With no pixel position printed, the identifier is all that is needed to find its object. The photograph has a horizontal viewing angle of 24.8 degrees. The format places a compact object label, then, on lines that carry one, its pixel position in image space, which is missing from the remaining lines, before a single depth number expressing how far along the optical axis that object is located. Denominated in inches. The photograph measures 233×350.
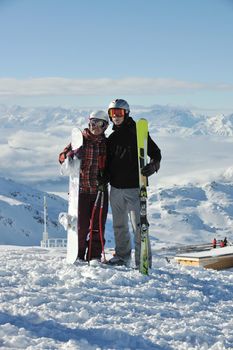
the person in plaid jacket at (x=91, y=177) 331.6
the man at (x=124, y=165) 323.3
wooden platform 431.5
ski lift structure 956.2
